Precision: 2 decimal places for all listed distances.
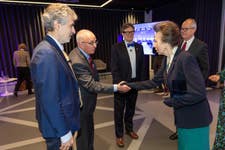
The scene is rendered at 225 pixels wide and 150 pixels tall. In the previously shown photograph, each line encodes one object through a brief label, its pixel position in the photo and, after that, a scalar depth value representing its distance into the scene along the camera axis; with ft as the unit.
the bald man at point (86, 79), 6.15
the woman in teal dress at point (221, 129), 6.17
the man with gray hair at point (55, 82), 4.02
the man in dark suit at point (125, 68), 8.51
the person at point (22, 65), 17.54
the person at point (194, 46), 7.58
